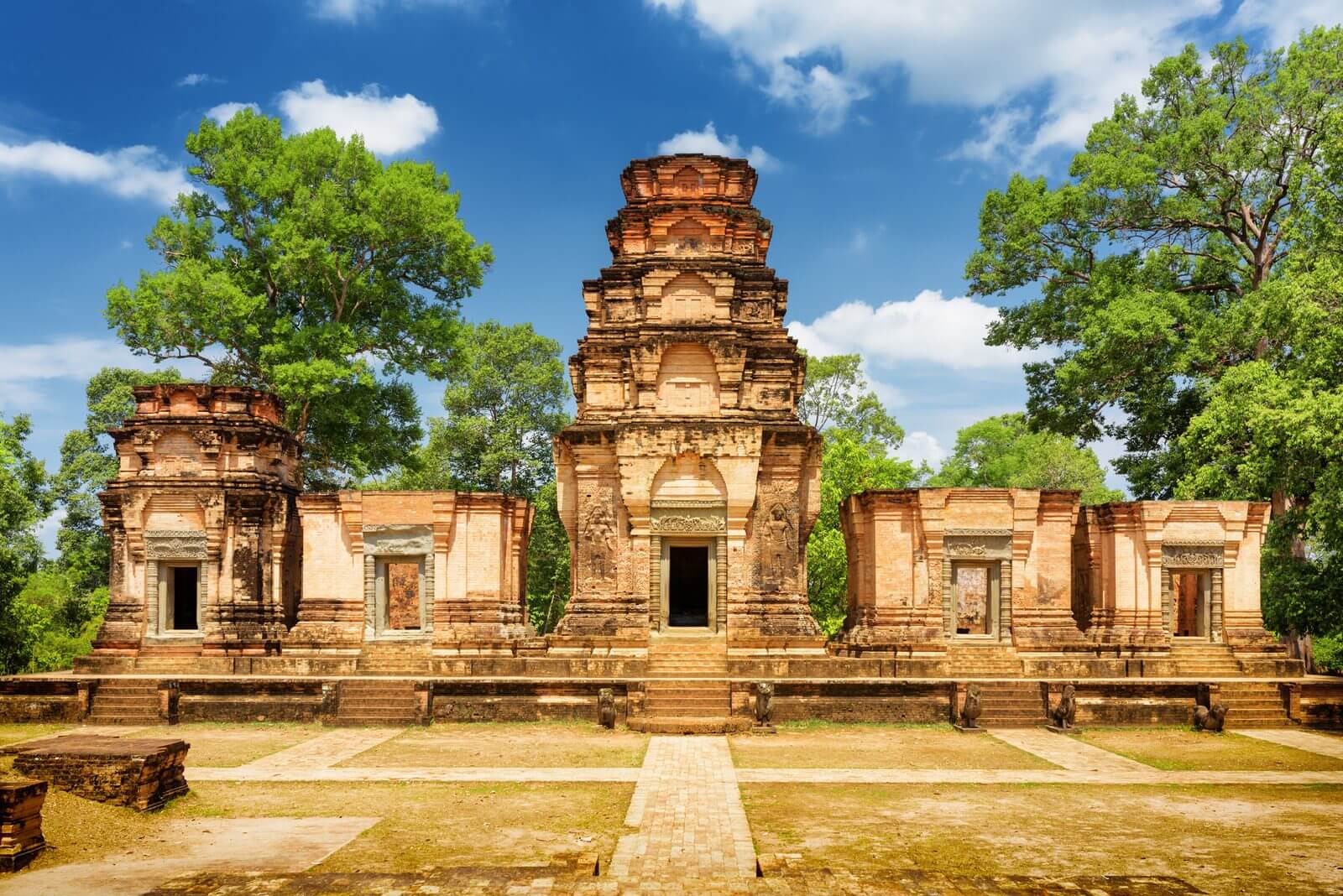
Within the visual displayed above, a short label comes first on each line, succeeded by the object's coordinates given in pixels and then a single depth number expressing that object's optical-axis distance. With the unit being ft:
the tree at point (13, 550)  76.07
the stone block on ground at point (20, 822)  28.40
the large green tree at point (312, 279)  90.38
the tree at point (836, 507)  104.88
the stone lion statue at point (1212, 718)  56.90
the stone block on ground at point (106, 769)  35.09
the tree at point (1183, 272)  74.95
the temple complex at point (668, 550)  67.21
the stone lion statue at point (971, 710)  56.49
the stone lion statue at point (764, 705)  55.93
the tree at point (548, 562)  120.57
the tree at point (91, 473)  113.60
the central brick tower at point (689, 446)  68.28
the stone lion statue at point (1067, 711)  56.54
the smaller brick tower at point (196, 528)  71.77
